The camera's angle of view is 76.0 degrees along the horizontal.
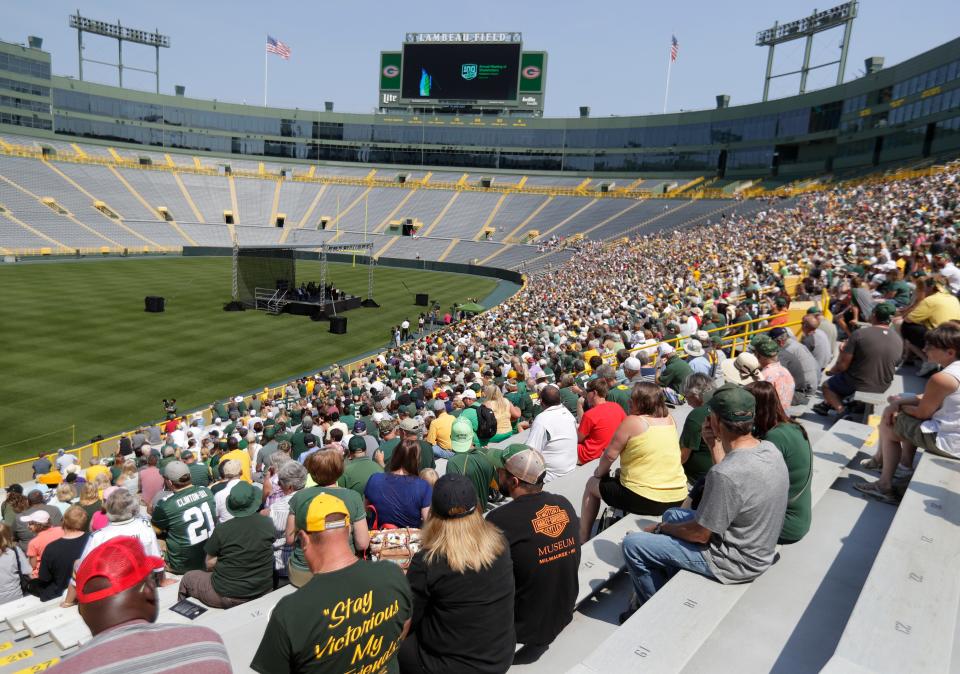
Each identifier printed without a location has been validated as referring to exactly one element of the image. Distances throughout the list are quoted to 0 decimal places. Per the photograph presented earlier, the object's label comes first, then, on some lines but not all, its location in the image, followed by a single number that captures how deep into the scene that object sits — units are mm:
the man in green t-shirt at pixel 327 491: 4465
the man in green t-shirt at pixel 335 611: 2736
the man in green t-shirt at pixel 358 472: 5832
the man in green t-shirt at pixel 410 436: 6305
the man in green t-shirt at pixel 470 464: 6258
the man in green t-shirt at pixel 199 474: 7965
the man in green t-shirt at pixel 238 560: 5180
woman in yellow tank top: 5121
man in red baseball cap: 1982
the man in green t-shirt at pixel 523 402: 10750
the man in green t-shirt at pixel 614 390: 8215
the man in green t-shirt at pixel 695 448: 5617
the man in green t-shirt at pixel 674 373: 9391
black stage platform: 34688
